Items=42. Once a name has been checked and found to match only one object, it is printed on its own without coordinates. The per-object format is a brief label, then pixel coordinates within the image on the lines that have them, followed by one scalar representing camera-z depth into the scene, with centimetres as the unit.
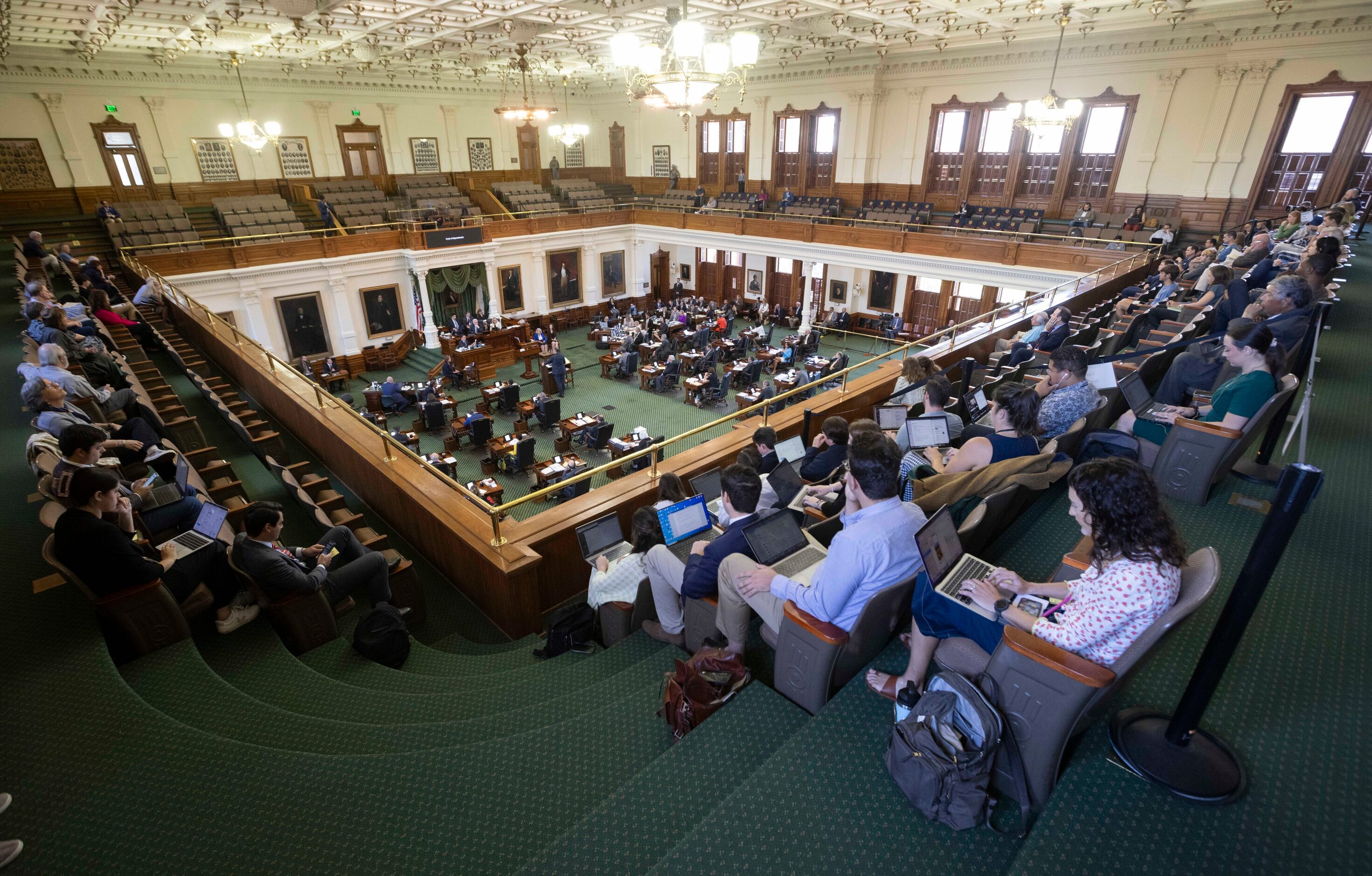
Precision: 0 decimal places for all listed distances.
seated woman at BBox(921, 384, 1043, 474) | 363
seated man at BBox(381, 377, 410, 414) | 1213
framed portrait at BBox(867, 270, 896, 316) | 1819
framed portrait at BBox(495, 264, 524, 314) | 1872
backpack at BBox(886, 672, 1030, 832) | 201
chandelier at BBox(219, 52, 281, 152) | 1445
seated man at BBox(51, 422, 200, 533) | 319
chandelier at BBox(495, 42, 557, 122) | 1343
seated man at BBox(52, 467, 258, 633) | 279
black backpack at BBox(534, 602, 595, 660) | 379
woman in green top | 343
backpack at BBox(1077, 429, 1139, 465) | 410
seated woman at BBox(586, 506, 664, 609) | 368
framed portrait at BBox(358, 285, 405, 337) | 1678
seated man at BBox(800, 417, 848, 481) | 452
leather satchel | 264
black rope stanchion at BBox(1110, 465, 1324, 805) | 176
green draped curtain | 1789
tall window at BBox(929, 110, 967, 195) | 1669
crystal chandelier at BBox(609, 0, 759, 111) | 615
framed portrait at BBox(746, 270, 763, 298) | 2084
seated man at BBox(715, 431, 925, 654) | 236
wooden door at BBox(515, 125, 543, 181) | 2327
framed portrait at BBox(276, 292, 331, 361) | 1535
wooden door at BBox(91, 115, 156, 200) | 1602
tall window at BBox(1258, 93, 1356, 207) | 1205
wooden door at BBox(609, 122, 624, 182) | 2458
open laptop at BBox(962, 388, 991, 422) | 545
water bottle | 224
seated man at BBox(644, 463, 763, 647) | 307
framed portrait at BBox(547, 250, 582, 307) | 1967
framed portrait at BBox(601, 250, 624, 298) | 2112
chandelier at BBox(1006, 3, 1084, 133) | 1148
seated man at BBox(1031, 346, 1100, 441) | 415
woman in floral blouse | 189
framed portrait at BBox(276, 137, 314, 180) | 1872
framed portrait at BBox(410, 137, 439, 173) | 2106
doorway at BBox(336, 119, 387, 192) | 1983
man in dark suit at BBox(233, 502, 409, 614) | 328
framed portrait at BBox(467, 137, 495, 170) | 2234
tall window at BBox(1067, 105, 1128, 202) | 1456
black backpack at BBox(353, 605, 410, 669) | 354
